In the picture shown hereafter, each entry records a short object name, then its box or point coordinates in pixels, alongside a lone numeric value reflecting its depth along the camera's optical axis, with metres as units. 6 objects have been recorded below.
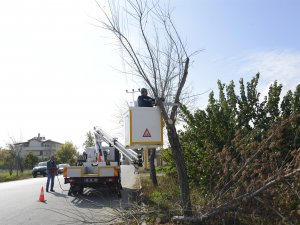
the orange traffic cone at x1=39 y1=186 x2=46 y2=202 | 14.45
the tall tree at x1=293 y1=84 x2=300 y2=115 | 8.85
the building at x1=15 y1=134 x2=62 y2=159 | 108.69
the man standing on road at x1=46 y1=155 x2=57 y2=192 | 18.48
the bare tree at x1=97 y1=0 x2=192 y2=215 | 6.80
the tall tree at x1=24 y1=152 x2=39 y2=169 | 62.33
